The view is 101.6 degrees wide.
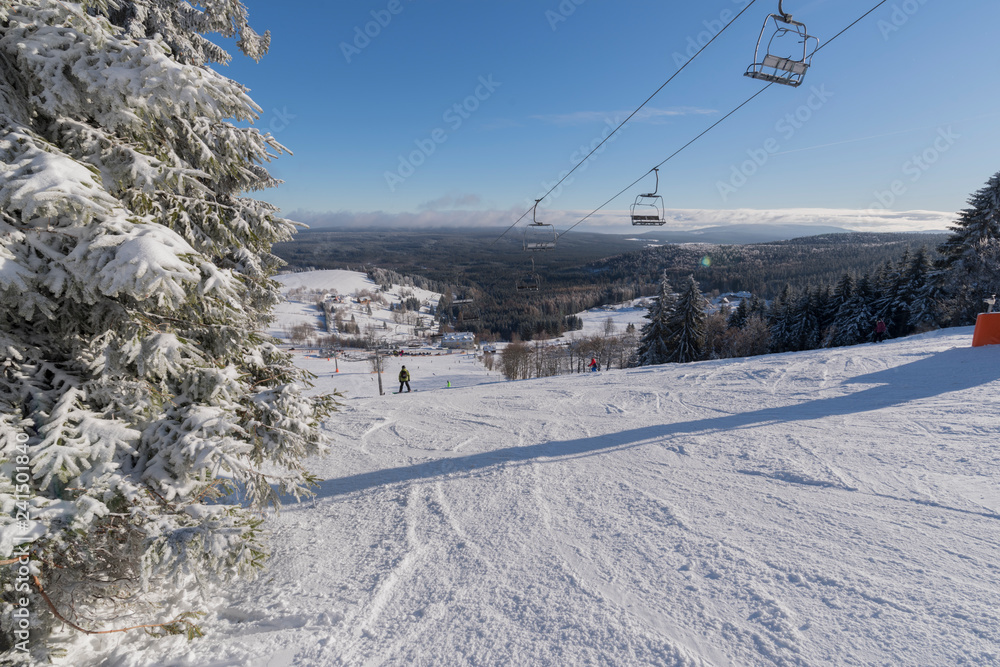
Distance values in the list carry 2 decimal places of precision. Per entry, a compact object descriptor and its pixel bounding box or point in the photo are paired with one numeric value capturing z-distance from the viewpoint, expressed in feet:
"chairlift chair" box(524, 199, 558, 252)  44.93
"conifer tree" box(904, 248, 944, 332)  91.10
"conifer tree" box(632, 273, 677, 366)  102.89
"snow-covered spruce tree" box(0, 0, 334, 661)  9.25
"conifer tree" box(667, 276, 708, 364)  99.19
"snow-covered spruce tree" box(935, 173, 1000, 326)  73.97
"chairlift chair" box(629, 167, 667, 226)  34.89
